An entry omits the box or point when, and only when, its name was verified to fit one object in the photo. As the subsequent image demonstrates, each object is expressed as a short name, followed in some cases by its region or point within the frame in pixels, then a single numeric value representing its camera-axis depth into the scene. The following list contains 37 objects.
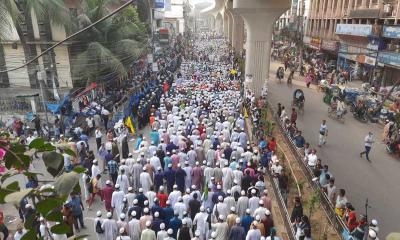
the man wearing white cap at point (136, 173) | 10.38
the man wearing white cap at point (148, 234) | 7.40
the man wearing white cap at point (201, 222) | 8.09
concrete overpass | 20.83
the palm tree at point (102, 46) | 20.33
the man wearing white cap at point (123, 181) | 9.62
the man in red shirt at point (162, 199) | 8.99
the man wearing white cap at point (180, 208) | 8.50
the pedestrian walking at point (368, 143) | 13.42
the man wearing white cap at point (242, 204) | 8.68
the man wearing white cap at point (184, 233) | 7.64
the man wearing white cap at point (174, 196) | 8.94
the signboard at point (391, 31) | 22.71
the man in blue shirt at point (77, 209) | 8.51
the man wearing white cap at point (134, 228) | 7.82
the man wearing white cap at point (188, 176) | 10.45
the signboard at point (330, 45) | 34.06
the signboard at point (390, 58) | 22.40
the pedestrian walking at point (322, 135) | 14.65
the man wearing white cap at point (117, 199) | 8.91
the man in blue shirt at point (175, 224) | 8.01
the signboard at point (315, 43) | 38.91
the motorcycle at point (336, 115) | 18.78
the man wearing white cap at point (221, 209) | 8.48
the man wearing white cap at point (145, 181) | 9.91
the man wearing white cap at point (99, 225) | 7.82
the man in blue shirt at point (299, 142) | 13.51
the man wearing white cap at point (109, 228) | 7.79
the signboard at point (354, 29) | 26.83
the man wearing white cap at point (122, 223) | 7.83
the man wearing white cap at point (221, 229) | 7.73
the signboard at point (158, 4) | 34.34
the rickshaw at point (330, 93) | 21.30
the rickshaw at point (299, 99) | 20.47
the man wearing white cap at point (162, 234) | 7.42
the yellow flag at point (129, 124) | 15.62
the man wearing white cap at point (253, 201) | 8.62
